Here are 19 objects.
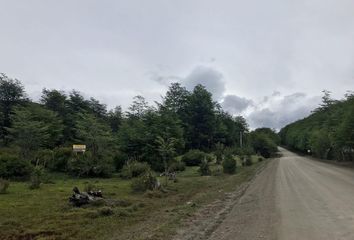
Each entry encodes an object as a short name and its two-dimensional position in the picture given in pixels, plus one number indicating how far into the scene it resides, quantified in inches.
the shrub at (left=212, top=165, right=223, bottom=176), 1507.6
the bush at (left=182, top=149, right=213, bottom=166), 2011.6
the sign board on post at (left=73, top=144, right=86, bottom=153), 1477.6
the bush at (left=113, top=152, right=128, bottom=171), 1580.5
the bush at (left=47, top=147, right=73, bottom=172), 1455.5
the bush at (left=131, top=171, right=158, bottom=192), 890.7
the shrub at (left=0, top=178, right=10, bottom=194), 823.8
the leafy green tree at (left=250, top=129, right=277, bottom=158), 4370.1
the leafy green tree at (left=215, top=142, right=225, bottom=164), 2026.9
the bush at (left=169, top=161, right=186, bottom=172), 1581.7
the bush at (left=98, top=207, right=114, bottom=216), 567.8
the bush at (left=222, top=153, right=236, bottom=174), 1614.2
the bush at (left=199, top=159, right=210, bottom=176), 1469.0
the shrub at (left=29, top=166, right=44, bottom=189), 931.3
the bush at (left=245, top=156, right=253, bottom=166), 2299.0
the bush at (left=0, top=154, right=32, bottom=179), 1210.0
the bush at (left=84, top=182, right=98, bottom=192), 808.4
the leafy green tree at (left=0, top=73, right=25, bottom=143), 2790.4
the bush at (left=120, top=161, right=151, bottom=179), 1332.4
